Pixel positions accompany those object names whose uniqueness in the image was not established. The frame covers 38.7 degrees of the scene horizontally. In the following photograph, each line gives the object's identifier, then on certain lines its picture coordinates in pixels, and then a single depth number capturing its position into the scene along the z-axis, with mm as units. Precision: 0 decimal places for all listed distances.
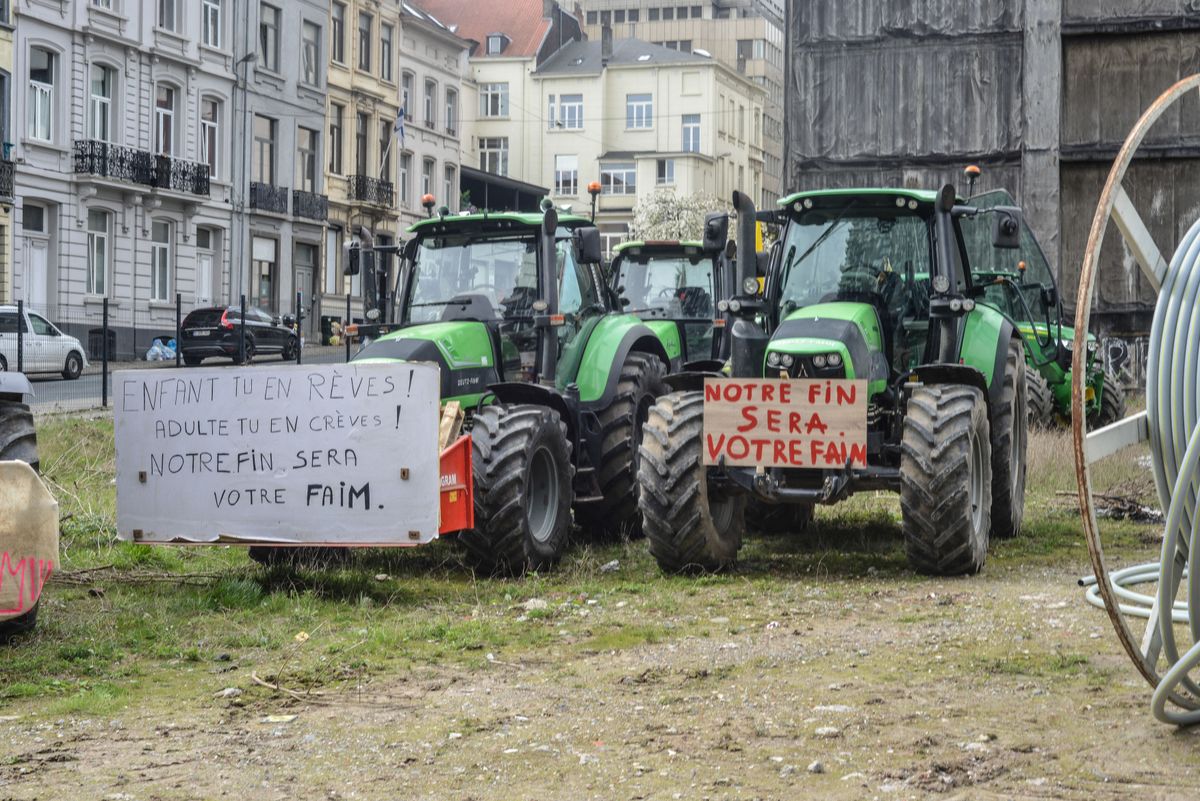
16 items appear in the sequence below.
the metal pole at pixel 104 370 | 22266
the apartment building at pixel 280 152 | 46594
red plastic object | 9086
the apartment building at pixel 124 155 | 38094
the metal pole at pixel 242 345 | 26453
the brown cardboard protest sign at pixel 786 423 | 9375
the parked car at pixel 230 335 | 30812
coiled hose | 5465
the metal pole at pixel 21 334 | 23762
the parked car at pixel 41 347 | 24177
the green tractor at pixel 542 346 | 10367
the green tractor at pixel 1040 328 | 16500
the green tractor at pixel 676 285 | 15805
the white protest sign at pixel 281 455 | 9039
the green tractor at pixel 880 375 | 9430
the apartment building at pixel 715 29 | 112750
